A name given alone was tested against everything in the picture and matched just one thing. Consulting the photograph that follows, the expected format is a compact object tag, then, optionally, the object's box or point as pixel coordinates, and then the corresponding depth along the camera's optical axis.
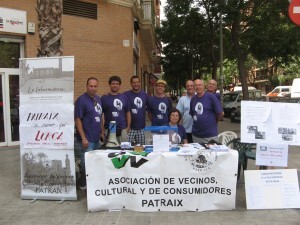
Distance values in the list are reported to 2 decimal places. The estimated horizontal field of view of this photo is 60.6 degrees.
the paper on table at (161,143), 3.59
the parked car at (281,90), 27.21
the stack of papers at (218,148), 3.60
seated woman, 4.12
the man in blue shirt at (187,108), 4.88
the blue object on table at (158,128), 3.82
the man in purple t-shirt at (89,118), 4.01
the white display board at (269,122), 3.68
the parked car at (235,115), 13.66
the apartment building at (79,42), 7.42
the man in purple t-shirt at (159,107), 4.58
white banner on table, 3.53
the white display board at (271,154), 3.75
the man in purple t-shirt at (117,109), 4.32
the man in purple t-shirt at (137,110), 4.56
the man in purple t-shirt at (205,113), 4.26
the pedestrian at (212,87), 4.86
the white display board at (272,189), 3.63
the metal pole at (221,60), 14.48
